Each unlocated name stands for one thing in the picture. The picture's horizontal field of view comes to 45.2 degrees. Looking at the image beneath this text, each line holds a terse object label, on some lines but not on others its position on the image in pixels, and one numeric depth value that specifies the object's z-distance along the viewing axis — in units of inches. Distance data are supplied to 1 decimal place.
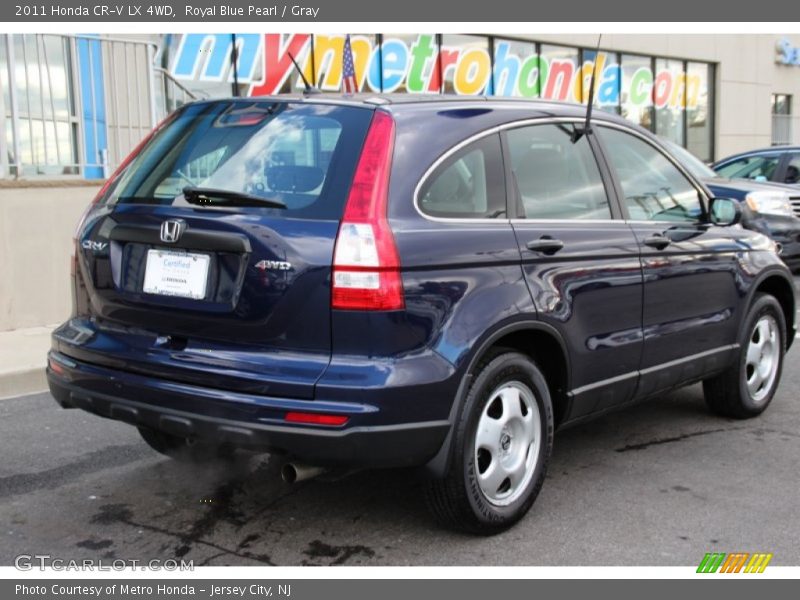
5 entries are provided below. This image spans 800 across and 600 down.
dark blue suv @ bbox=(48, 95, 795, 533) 138.3
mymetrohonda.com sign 507.8
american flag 383.4
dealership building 359.9
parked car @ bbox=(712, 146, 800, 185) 522.9
